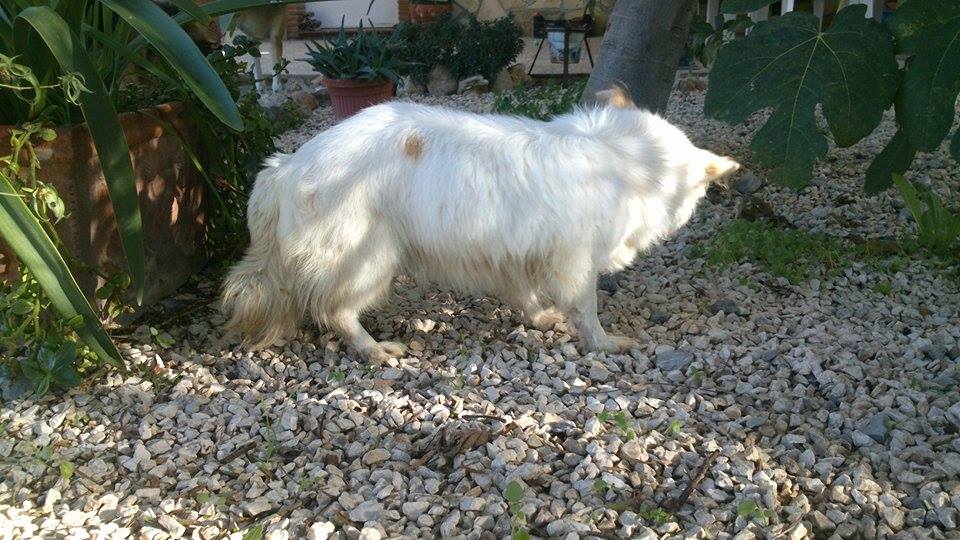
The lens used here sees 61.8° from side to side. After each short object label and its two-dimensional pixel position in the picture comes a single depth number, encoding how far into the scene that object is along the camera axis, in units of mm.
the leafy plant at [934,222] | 3752
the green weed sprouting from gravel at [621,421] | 2407
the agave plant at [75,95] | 2303
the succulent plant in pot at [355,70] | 6707
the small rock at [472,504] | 2113
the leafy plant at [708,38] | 4992
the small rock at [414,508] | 2100
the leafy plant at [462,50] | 8758
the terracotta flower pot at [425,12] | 11000
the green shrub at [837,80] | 3350
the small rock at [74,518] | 2033
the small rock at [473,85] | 8758
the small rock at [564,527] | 2018
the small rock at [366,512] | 2090
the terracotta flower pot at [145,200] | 2676
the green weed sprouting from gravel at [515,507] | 2029
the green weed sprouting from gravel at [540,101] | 5961
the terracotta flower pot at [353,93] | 6730
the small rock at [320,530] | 2018
